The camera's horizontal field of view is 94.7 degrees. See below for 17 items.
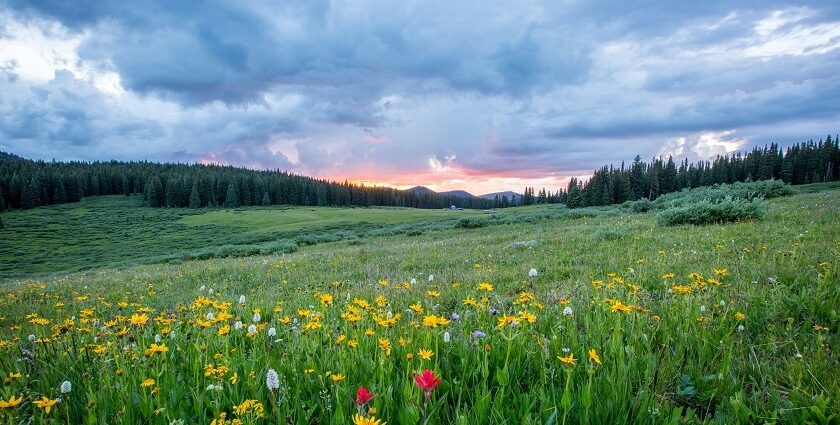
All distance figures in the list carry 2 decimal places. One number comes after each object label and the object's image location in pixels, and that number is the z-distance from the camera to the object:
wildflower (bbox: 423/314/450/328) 2.76
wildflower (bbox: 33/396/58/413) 1.85
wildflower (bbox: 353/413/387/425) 1.51
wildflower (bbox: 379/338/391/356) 2.66
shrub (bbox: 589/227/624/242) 12.68
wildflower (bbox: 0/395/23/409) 1.72
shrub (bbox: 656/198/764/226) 14.09
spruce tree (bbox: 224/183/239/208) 133.75
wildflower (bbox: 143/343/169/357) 2.48
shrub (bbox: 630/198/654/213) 36.66
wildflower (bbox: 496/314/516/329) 2.92
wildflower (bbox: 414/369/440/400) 1.60
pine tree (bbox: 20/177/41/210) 114.26
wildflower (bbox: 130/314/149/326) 3.02
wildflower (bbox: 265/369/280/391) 1.88
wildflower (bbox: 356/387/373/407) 1.58
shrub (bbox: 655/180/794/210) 29.42
